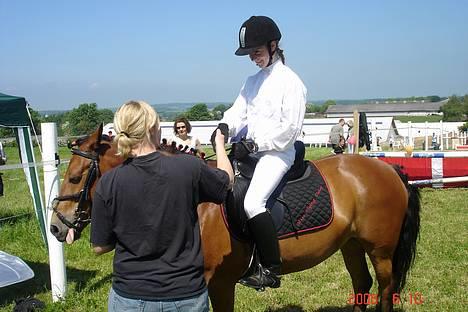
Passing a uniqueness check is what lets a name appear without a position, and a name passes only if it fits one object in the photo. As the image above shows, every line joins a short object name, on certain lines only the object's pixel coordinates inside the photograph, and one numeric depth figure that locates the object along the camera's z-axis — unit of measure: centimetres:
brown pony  310
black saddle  326
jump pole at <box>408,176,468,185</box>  793
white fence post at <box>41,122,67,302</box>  471
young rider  318
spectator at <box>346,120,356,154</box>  1511
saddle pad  351
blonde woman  199
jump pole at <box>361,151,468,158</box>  1072
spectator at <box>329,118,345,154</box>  1757
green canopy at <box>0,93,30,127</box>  734
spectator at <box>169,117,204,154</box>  716
